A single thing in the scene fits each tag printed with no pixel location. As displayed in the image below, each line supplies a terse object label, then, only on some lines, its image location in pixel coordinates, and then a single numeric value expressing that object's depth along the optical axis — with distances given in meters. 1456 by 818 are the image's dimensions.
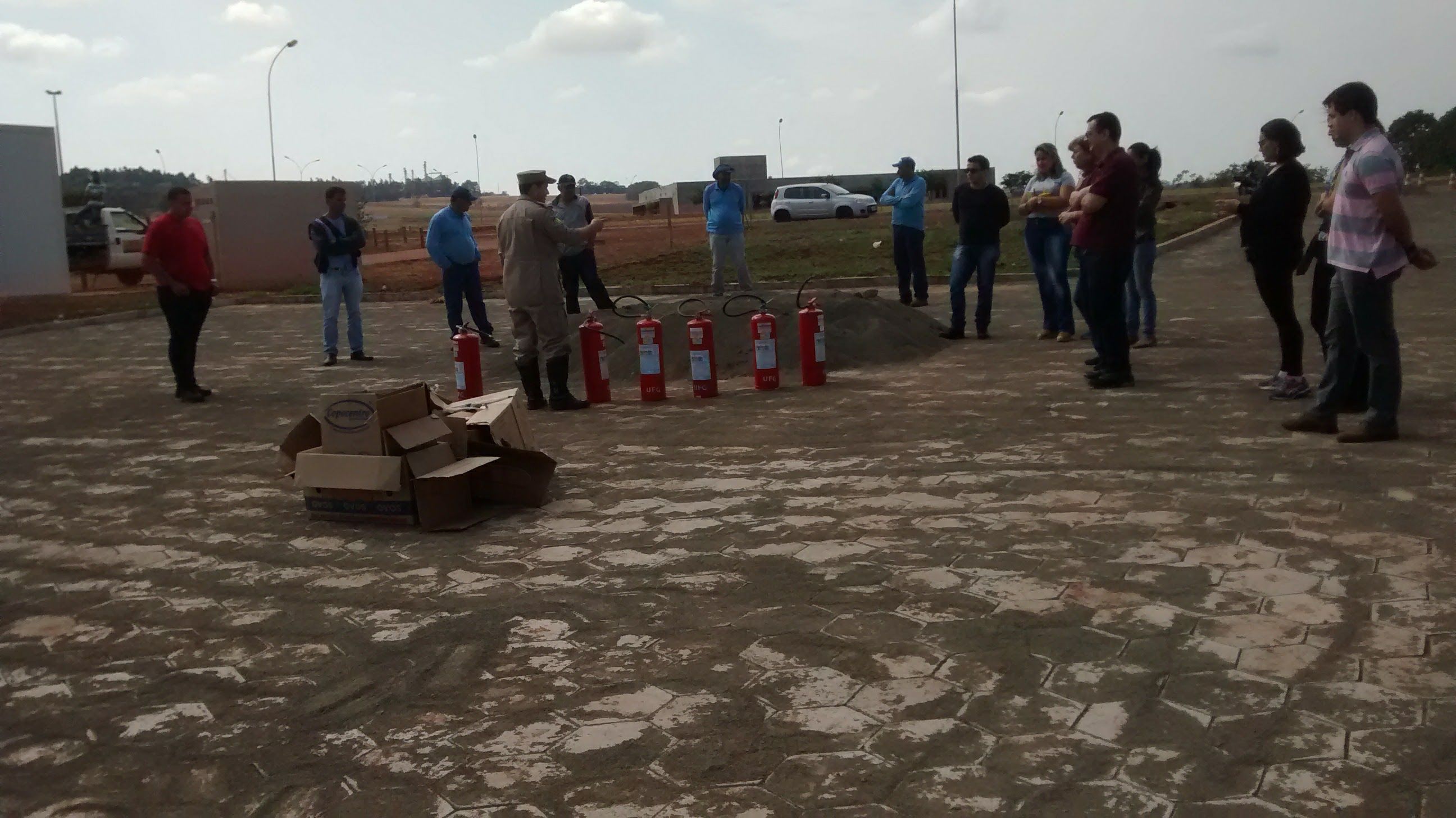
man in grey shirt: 14.04
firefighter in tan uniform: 8.83
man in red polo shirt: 10.27
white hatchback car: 44.59
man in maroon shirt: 8.55
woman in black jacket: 7.73
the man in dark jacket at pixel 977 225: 11.76
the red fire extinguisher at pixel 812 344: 9.80
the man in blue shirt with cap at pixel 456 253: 13.12
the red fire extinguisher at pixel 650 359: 9.48
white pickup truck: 28.92
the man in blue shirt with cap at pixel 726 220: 13.58
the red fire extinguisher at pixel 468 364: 9.41
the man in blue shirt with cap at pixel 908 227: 14.38
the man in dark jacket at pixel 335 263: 12.76
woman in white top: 10.77
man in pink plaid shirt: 6.21
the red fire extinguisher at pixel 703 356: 9.40
